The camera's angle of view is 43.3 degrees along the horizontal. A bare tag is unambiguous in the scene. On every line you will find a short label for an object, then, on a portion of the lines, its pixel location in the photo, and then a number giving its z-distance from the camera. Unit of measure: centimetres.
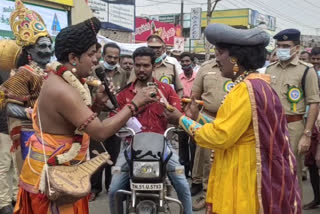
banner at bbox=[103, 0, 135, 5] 2103
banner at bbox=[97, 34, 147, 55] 1350
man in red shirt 391
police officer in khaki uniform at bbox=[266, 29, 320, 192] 452
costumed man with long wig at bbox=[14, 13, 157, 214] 244
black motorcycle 343
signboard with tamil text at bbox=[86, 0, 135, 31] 2036
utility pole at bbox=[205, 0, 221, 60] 2155
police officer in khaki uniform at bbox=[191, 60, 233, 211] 508
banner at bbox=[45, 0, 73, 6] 1278
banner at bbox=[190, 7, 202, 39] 2798
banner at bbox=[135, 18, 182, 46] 2839
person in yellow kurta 250
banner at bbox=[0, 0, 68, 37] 1059
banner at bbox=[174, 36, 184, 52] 1956
